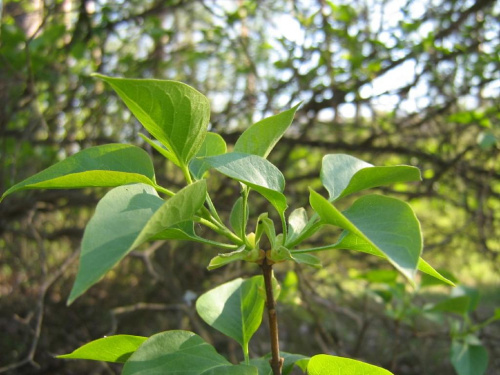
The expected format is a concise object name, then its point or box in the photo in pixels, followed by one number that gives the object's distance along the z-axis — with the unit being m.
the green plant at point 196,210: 0.34
